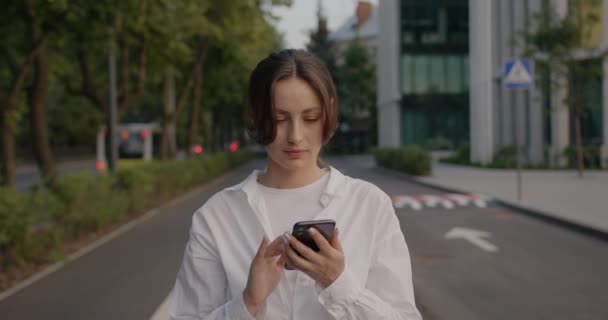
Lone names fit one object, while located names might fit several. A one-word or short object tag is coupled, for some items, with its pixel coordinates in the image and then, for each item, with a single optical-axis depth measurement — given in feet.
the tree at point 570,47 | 74.23
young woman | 6.54
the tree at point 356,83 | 223.51
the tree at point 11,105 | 37.24
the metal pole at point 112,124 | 55.31
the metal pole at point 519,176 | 50.23
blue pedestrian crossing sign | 49.83
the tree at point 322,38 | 225.72
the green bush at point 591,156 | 88.79
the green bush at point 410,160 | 83.87
